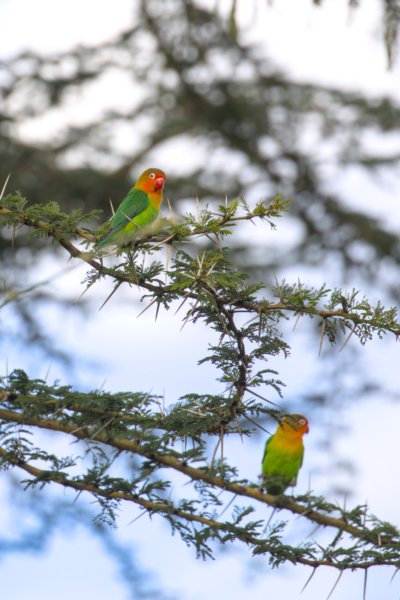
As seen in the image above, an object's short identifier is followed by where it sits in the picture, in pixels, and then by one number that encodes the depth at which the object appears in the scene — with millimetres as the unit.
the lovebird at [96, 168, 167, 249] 9914
